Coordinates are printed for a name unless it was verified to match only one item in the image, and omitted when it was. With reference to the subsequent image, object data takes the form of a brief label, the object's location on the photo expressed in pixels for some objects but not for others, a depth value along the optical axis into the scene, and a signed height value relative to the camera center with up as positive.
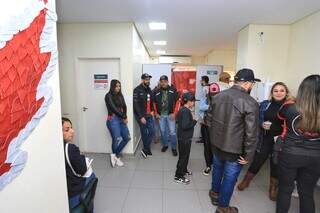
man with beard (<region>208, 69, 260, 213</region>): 2.01 -0.45
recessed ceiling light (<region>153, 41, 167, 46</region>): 5.88 +1.06
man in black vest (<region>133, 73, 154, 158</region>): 3.98 -0.56
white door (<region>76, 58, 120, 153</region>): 3.98 -0.38
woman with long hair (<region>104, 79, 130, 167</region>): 3.56 -0.65
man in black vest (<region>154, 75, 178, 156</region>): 4.18 -0.51
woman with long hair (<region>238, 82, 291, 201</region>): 2.52 -0.55
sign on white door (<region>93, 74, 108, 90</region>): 4.00 +0.00
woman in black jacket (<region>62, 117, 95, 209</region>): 1.78 -0.77
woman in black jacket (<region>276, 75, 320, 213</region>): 1.74 -0.53
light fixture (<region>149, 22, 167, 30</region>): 3.93 +1.05
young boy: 2.79 -0.59
